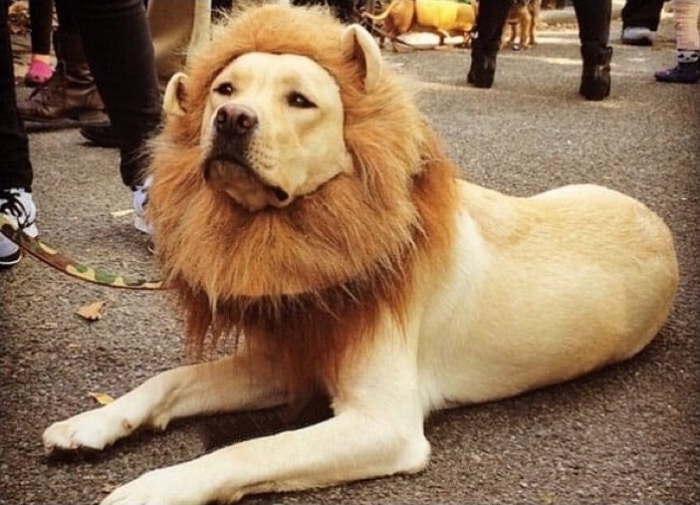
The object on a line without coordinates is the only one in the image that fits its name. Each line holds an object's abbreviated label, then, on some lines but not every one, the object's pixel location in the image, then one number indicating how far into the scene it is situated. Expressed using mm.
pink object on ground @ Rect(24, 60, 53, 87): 5035
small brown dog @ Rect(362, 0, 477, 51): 7578
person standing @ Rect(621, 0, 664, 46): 7871
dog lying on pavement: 1629
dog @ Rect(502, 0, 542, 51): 7754
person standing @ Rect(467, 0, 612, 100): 5062
